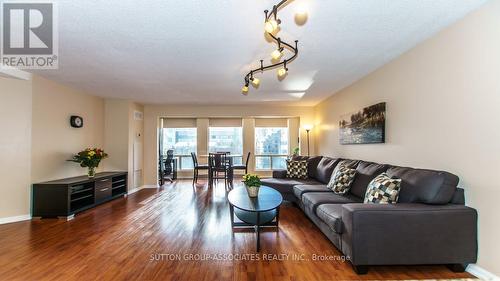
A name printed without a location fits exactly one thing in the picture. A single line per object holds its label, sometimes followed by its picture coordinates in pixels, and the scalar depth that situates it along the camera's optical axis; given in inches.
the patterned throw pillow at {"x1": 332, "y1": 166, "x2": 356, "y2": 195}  140.6
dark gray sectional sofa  84.4
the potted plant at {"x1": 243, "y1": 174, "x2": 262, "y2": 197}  133.0
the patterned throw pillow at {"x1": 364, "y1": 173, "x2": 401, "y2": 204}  98.5
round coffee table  112.7
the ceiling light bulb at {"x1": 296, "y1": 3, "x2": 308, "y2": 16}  66.1
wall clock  187.2
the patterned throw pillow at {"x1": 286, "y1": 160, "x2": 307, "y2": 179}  203.2
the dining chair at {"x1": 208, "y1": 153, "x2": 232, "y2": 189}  259.1
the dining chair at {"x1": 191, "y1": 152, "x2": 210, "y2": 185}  271.9
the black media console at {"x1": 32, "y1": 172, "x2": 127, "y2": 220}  151.8
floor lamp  268.0
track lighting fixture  68.7
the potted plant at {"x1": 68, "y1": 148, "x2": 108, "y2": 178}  179.2
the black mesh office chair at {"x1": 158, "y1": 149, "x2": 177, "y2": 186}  293.8
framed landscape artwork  139.9
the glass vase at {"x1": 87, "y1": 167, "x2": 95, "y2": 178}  181.6
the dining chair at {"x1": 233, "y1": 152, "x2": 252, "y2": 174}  266.0
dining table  261.0
